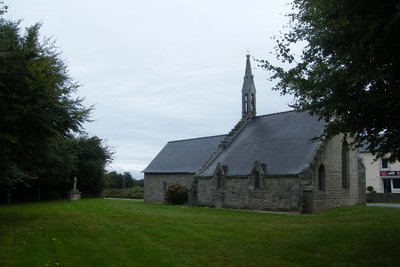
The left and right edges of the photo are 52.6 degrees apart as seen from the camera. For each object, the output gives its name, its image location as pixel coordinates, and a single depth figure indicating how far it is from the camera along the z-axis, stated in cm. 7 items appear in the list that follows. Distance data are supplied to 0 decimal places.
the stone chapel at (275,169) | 2783
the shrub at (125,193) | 5575
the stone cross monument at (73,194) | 4244
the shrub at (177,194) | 3872
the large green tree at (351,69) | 909
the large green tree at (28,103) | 1553
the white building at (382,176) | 5569
